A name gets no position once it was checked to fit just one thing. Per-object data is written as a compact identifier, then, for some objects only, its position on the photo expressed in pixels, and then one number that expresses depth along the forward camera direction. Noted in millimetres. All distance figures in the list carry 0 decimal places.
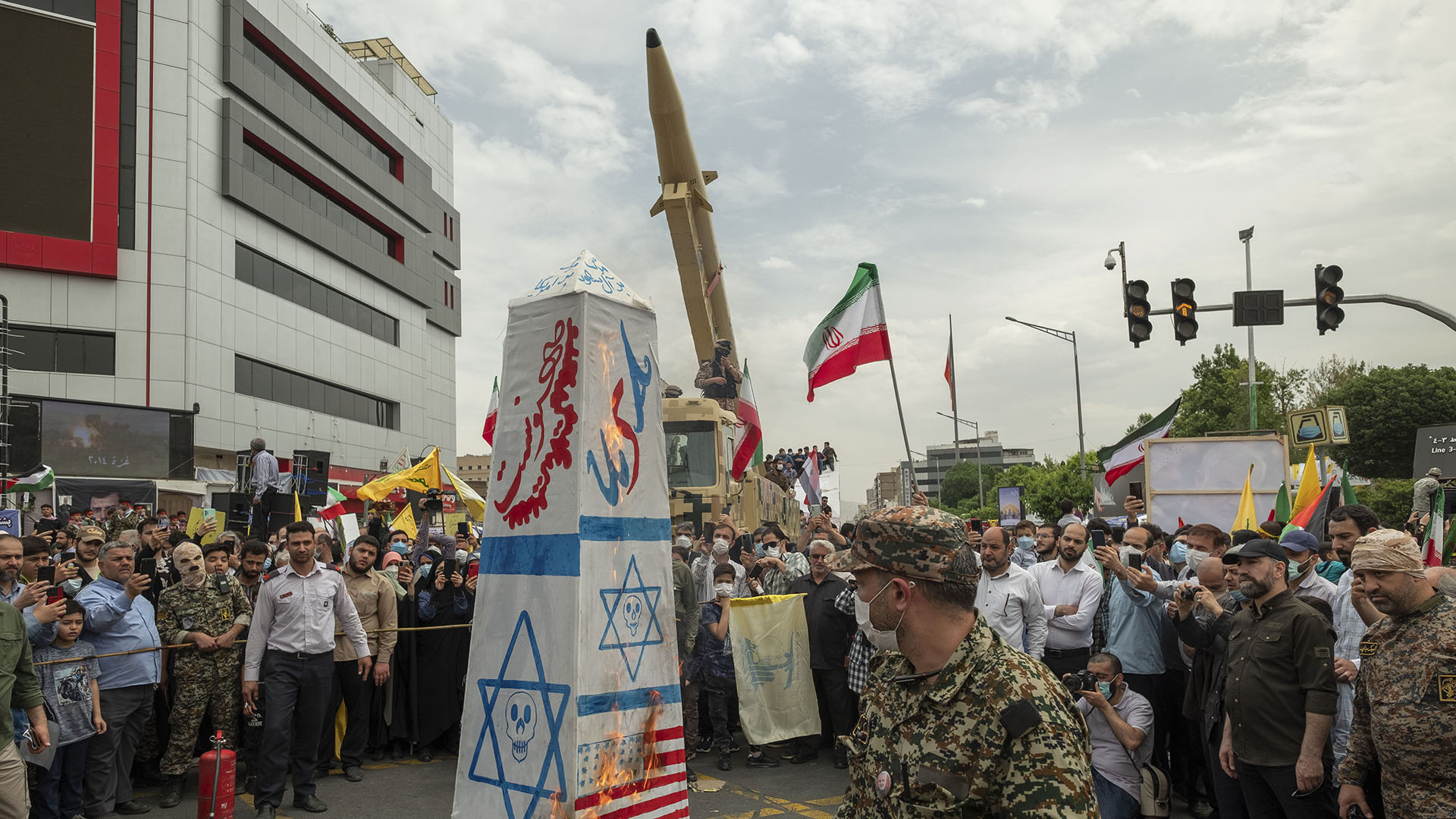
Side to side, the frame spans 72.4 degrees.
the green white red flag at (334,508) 17891
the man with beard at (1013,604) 7234
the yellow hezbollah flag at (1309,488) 11281
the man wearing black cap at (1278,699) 4672
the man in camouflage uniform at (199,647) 7742
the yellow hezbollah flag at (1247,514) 11695
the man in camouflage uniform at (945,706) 2133
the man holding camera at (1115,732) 5770
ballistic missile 16203
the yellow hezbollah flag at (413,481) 15906
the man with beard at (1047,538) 8617
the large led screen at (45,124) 29281
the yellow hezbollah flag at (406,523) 15828
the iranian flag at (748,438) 16438
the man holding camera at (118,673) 7078
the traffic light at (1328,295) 14500
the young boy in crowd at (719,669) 9133
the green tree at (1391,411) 47375
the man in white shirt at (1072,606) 7273
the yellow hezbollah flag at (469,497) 15641
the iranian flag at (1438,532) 8211
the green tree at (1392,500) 32156
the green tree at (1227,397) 41938
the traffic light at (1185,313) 15055
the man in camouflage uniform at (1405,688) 4023
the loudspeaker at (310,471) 19844
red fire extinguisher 6766
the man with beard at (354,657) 8398
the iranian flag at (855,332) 14320
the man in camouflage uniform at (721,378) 18828
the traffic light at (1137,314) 15430
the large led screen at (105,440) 28625
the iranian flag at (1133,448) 16172
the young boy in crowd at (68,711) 6770
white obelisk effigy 4297
